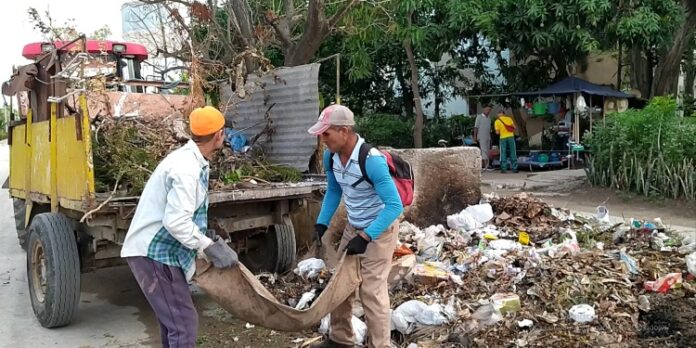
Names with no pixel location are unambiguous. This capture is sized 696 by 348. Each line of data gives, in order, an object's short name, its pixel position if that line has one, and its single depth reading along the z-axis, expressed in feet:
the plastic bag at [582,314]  14.01
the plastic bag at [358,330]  14.12
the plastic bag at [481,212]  22.00
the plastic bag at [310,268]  18.44
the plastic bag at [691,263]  16.74
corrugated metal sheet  19.20
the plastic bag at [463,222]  21.40
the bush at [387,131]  56.80
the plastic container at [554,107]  50.98
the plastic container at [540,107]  51.37
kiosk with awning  47.91
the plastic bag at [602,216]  23.23
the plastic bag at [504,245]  18.99
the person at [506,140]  47.85
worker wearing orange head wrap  9.97
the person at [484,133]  50.21
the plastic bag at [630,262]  17.10
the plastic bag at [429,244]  18.66
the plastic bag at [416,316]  14.30
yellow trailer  15.12
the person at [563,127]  49.31
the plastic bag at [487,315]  14.26
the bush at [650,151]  30.09
